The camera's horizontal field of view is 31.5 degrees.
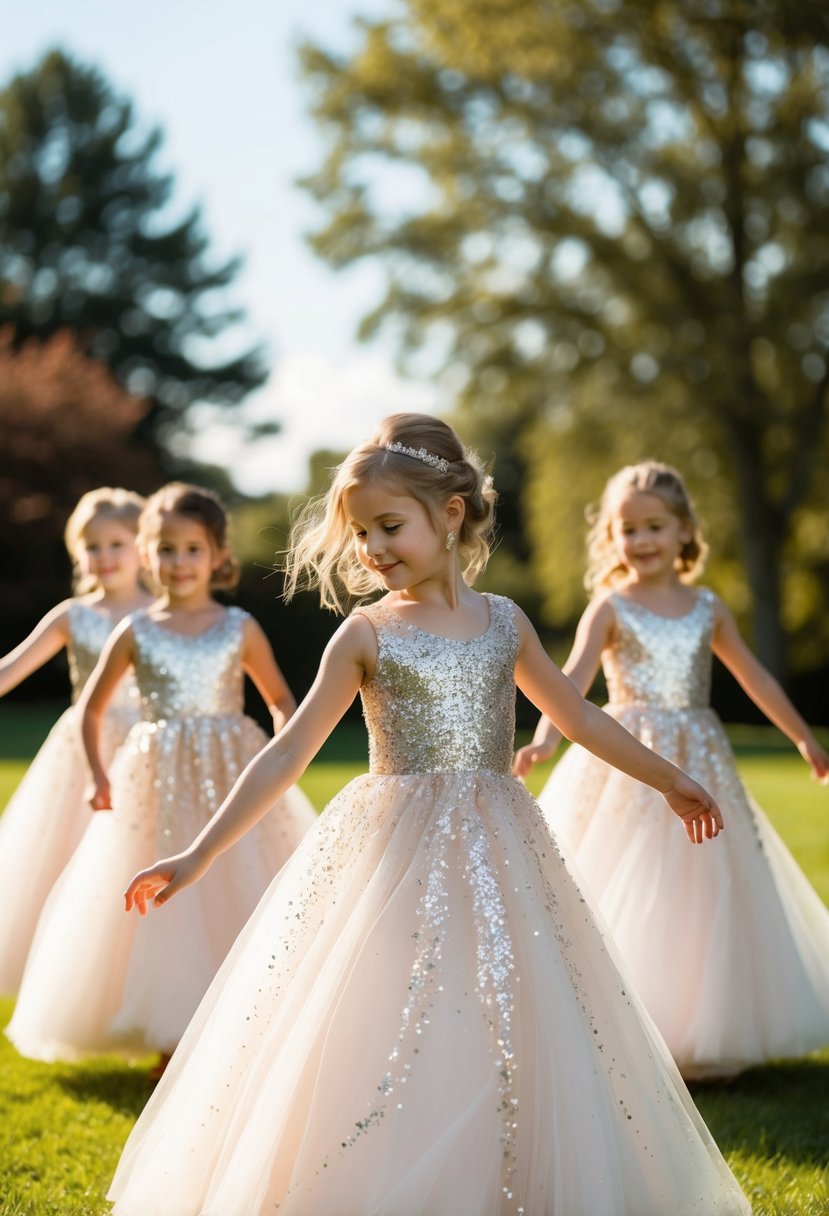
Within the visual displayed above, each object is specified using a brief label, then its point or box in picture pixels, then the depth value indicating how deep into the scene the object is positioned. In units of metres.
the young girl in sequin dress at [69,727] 6.56
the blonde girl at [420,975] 3.27
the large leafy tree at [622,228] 25.59
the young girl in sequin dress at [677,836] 5.36
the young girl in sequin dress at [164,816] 5.29
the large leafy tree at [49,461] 31.45
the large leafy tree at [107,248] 44.88
